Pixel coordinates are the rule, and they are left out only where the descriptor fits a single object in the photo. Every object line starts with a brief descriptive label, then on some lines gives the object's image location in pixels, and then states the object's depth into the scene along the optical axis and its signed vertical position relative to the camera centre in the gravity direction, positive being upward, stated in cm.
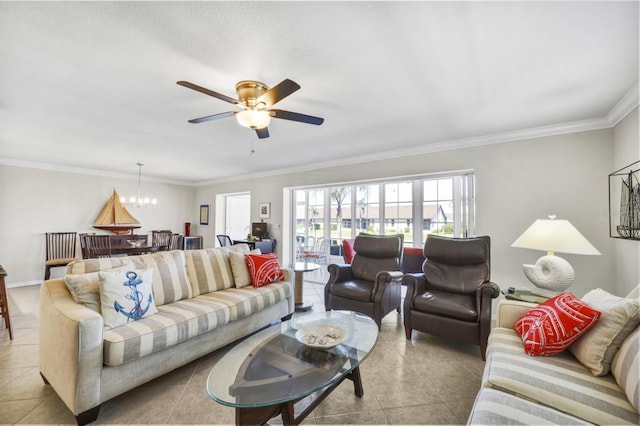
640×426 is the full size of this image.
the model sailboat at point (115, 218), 583 -3
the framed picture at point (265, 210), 591 +18
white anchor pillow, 188 -59
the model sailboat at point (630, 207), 230 +12
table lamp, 224 -23
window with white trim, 399 +18
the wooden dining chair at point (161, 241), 546 -49
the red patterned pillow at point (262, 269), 297 -58
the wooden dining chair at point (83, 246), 485 -54
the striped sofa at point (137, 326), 158 -78
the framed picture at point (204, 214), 731 +10
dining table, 510 -64
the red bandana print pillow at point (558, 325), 146 -60
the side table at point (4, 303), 268 -89
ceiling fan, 204 +88
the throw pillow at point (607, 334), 132 -57
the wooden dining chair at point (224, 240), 626 -52
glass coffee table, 130 -86
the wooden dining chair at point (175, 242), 563 -52
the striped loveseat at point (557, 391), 107 -77
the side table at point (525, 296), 228 -68
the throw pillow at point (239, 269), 297 -58
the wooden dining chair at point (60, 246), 507 -57
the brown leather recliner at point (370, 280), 299 -76
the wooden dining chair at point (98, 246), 482 -53
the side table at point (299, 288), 365 -97
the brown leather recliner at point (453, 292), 243 -74
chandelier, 571 +35
